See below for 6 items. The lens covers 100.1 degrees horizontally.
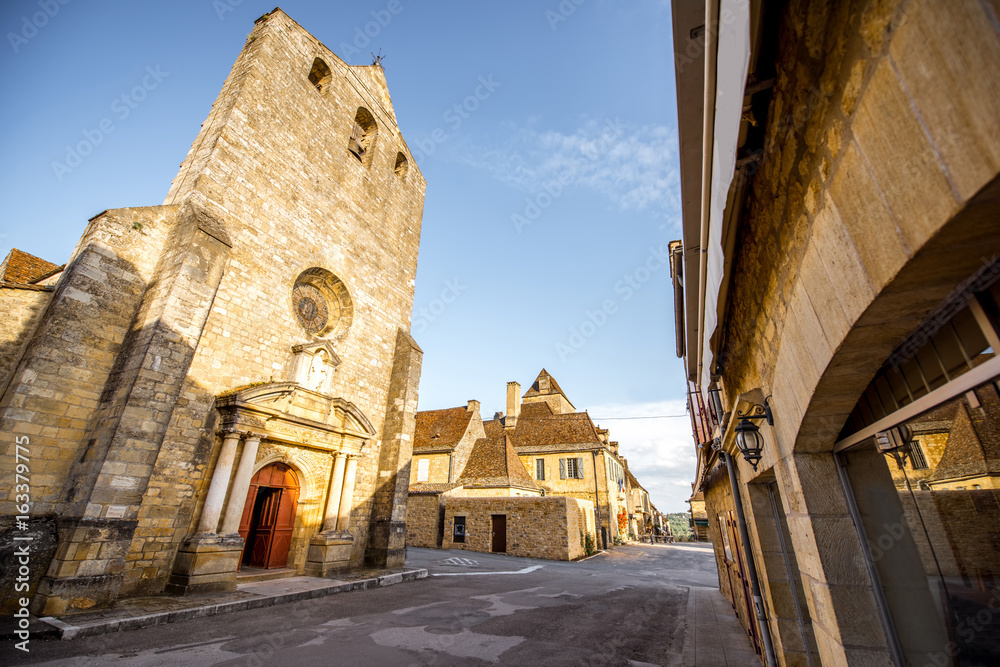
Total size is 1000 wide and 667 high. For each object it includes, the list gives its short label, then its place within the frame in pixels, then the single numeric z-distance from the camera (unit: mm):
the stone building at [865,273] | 1063
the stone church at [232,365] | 6633
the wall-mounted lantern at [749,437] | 3559
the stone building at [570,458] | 26875
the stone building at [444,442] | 24500
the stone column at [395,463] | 11469
